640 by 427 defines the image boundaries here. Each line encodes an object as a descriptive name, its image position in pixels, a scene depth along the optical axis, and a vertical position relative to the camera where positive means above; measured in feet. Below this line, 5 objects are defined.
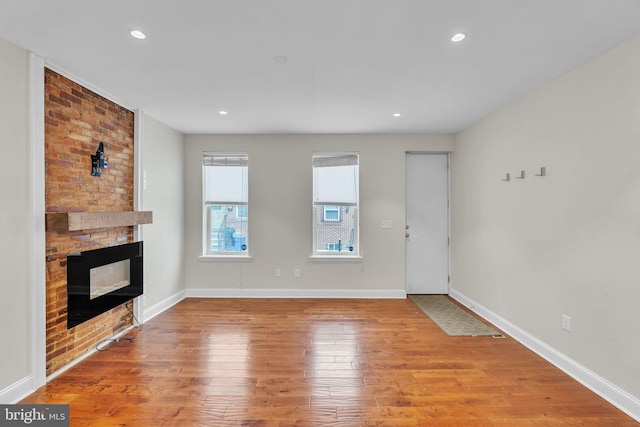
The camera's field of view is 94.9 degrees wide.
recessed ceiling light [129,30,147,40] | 6.46 +3.97
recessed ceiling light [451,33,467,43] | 6.58 +3.95
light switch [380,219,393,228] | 15.44 -0.67
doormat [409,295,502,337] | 11.07 -4.52
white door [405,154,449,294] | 15.78 -0.21
